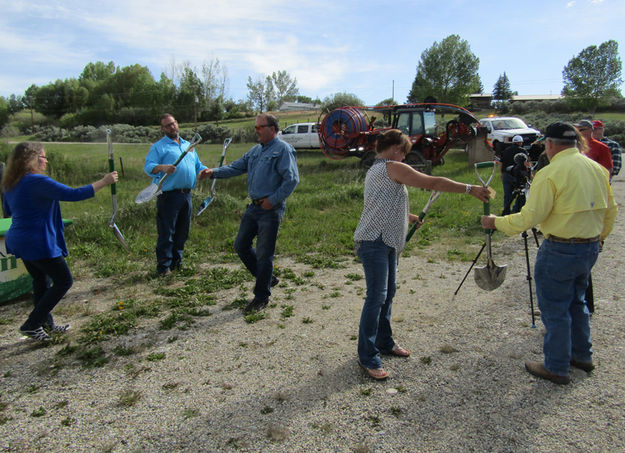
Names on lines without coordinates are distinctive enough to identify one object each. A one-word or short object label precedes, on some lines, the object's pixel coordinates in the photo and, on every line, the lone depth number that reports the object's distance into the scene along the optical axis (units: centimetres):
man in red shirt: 534
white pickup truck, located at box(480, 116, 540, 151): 1810
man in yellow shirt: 303
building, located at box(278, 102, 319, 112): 6206
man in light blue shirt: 560
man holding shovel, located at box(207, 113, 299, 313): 461
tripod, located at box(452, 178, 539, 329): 671
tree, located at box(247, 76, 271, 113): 6425
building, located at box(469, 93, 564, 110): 6839
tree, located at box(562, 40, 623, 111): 5309
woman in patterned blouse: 327
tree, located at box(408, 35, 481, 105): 5666
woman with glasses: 368
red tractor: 1525
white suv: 2297
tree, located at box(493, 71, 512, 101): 8615
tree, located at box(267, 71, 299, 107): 6806
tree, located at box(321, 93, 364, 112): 4502
